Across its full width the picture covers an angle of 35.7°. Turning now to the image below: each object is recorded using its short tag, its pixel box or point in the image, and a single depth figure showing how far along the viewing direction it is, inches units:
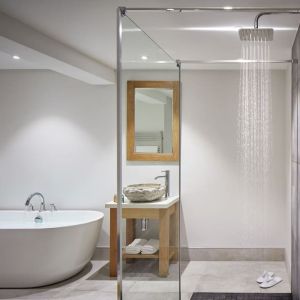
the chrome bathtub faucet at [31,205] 206.4
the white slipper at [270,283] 170.9
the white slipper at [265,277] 175.7
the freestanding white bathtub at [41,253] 163.8
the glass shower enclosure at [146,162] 112.9
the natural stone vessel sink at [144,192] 118.2
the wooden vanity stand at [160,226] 119.5
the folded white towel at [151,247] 128.5
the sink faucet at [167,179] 152.8
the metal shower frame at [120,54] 104.7
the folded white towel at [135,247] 117.0
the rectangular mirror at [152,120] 128.0
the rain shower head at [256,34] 118.1
